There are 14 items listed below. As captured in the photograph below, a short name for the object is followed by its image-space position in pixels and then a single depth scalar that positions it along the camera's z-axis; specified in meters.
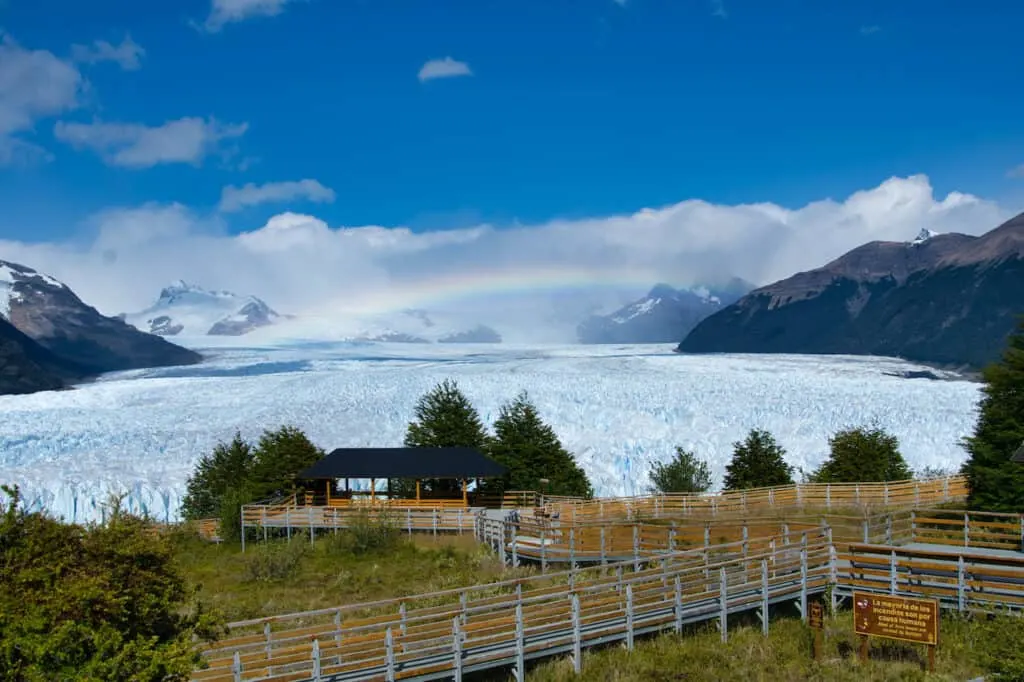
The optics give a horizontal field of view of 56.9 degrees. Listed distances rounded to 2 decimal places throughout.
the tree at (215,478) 49.72
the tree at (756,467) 46.06
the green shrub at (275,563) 28.38
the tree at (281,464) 46.09
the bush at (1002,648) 10.75
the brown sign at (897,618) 14.24
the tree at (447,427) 51.69
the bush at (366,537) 32.25
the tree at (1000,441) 28.11
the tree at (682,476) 47.81
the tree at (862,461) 45.38
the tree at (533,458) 48.50
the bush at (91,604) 8.92
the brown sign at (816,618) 15.85
